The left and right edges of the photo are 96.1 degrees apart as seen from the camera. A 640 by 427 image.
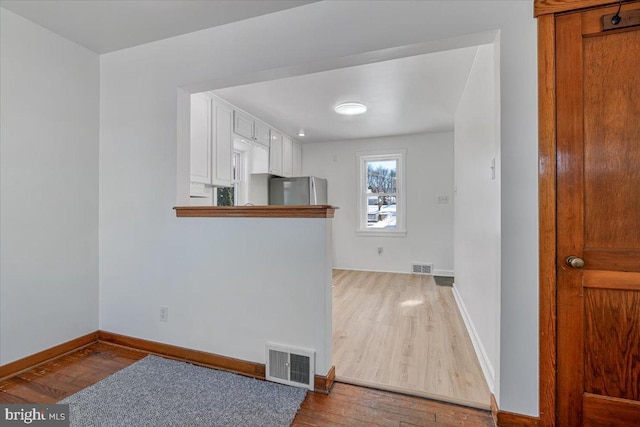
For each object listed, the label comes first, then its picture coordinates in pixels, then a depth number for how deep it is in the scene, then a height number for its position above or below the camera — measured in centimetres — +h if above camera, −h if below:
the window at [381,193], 527 +38
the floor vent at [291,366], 181 -97
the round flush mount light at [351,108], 350 +133
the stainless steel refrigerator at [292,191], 465 +38
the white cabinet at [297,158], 542 +108
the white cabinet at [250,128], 369 +120
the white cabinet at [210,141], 298 +82
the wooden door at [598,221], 133 -4
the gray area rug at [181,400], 151 -108
